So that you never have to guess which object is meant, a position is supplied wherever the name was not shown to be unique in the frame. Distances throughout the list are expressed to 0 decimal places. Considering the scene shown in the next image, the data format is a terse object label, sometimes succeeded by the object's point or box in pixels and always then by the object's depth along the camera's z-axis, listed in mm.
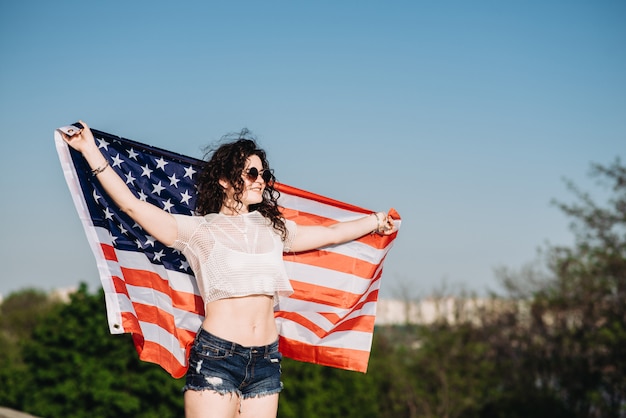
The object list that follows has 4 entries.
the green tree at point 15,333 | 14352
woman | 3471
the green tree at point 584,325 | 14250
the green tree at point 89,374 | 13148
